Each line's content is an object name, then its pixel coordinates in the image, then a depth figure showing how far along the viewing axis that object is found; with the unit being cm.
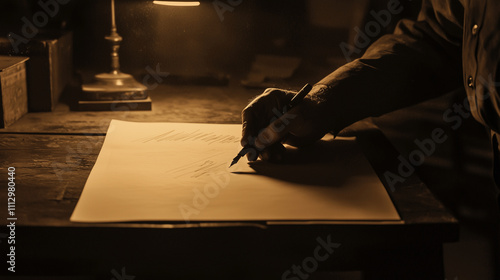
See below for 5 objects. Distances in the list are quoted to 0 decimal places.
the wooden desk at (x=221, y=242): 60
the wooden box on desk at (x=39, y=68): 120
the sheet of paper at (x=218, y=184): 64
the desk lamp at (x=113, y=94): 125
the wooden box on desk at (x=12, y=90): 105
